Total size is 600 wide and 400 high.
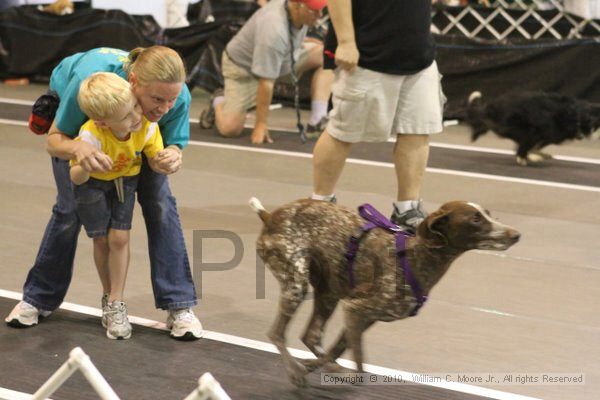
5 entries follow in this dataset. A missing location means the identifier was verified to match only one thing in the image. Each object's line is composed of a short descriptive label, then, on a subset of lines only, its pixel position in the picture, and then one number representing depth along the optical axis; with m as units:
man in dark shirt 10.10
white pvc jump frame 4.67
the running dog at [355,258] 5.94
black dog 14.84
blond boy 6.45
